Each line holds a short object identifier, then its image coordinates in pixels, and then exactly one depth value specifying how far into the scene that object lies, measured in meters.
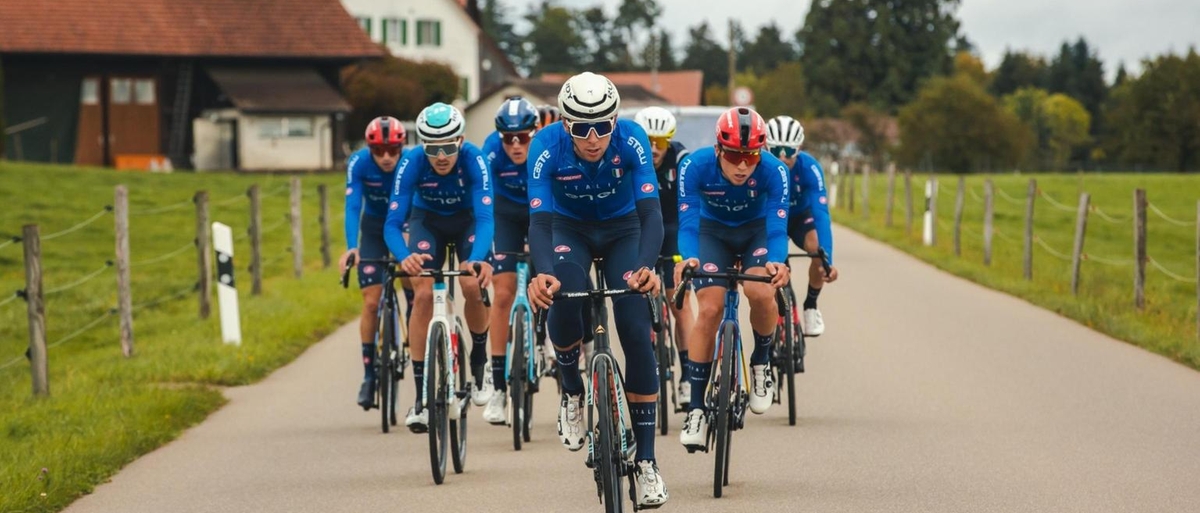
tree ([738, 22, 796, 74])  195.12
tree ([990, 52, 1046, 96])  160.25
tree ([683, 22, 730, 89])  189.25
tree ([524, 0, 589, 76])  161.88
